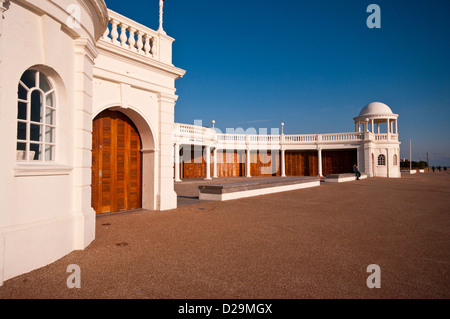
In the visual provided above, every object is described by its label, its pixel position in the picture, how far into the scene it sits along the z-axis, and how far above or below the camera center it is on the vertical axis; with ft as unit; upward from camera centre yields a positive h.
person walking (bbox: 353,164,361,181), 79.82 -2.61
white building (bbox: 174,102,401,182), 94.12 +4.57
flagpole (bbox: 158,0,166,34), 30.67 +16.63
